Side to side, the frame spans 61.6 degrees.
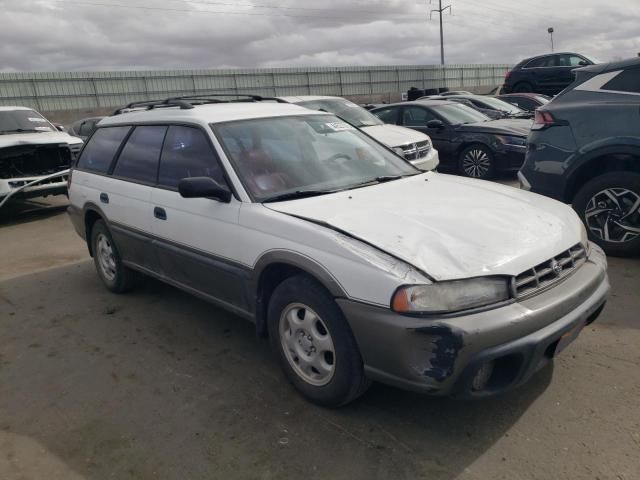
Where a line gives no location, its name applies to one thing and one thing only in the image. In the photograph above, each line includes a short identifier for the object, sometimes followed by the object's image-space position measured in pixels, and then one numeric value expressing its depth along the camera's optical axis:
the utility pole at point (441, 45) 45.97
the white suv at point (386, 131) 8.13
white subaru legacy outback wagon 2.42
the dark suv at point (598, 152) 4.82
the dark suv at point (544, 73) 17.75
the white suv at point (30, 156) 8.51
